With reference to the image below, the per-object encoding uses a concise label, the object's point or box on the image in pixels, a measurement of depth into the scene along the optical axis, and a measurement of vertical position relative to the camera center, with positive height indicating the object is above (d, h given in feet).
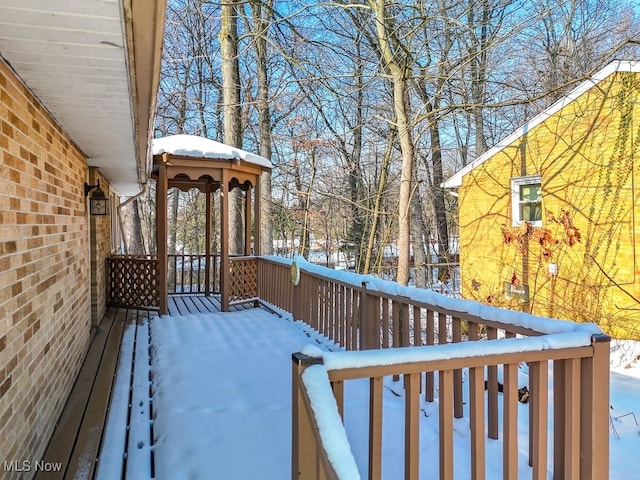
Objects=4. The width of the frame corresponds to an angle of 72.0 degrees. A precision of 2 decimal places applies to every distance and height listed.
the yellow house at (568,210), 25.55 +1.02
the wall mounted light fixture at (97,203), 19.35 +1.10
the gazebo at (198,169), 24.71 +3.41
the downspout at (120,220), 32.46 +0.66
